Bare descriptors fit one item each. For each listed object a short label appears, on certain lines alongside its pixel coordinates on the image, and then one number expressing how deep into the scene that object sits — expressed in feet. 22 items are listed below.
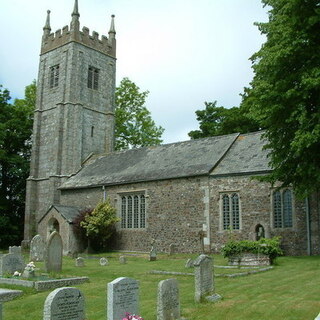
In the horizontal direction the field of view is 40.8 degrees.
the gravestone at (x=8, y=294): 38.68
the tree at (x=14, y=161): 124.67
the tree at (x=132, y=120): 151.94
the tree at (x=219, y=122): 130.52
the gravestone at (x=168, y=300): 28.89
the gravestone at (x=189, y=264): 58.95
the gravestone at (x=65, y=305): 22.43
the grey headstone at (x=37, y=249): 77.36
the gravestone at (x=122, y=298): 26.18
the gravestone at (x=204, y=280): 35.27
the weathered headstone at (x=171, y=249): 82.49
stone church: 77.25
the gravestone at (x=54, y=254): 54.80
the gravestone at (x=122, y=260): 69.08
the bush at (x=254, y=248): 58.47
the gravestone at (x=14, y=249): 69.29
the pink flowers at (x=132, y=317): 23.95
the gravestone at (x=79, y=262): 65.10
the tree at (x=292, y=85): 52.26
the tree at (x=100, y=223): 91.76
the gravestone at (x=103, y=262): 67.52
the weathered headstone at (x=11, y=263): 50.88
